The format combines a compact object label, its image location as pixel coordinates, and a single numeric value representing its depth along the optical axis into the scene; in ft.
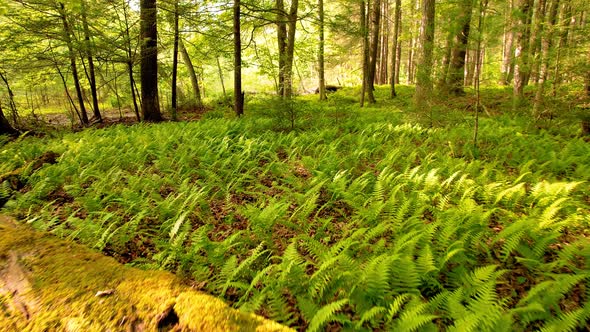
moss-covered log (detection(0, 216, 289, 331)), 5.33
